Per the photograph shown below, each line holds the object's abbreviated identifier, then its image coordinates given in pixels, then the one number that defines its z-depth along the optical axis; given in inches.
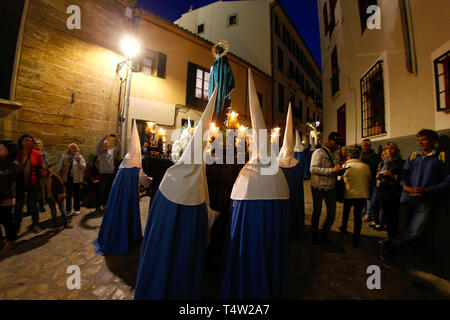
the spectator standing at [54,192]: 142.3
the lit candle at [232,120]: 158.7
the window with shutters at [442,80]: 112.3
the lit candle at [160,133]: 198.0
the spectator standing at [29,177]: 134.0
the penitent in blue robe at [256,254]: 68.2
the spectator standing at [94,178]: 193.6
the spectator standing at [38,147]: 153.7
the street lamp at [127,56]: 254.3
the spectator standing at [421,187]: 95.6
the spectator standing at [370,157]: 159.0
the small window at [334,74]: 305.9
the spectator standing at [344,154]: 188.1
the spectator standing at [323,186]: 123.0
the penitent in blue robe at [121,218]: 111.3
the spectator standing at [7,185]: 110.0
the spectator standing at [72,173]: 170.9
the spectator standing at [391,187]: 122.6
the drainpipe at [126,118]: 286.4
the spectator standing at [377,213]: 154.9
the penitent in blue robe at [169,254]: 59.8
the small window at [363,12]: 204.5
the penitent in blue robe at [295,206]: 133.1
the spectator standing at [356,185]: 118.1
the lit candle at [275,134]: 242.1
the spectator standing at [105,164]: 186.4
